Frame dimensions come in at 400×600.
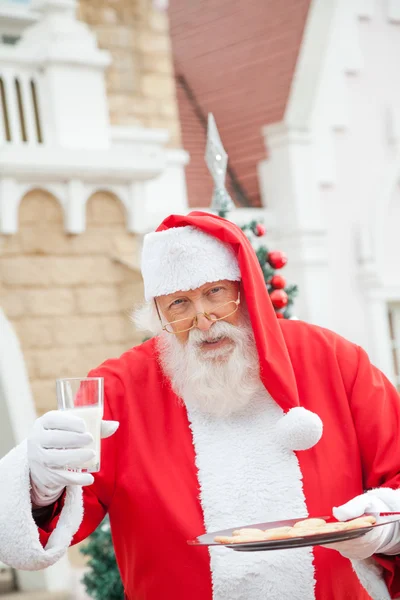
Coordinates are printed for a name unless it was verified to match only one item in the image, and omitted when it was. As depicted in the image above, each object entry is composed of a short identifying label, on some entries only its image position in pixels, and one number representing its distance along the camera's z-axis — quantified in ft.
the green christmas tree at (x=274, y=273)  12.17
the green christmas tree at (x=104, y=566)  13.02
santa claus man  8.00
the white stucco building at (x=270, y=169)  16.07
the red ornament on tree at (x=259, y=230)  12.45
